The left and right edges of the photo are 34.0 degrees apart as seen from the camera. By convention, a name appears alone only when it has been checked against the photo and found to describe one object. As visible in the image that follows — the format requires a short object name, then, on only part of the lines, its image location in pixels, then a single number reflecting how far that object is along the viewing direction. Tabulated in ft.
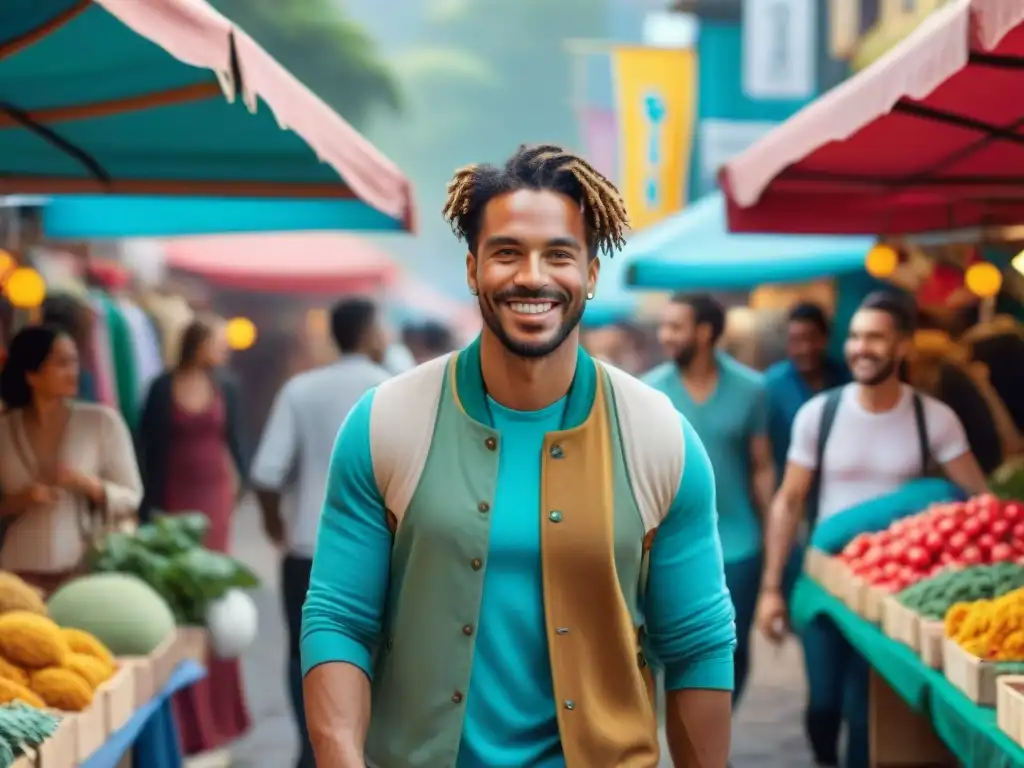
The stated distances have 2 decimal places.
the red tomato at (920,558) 20.54
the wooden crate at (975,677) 15.65
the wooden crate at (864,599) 20.45
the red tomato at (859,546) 22.15
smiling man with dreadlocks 10.32
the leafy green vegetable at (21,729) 12.51
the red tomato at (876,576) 20.84
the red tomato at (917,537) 20.81
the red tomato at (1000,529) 20.25
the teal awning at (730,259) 37.22
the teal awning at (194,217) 24.03
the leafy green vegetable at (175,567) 20.27
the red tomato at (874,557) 21.34
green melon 17.81
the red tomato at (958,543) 20.26
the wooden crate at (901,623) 18.66
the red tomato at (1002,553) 19.92
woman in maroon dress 28.68
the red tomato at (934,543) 20.54
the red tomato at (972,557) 19.97
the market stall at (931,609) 15.80
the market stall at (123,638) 14.73
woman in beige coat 20.44
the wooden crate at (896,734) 21.67
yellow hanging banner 75.77
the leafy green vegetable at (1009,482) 24.94
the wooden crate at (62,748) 13.26
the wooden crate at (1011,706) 13.96
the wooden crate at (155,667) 17.12
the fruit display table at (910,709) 15.08
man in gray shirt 23.53
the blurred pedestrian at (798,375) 27.91
